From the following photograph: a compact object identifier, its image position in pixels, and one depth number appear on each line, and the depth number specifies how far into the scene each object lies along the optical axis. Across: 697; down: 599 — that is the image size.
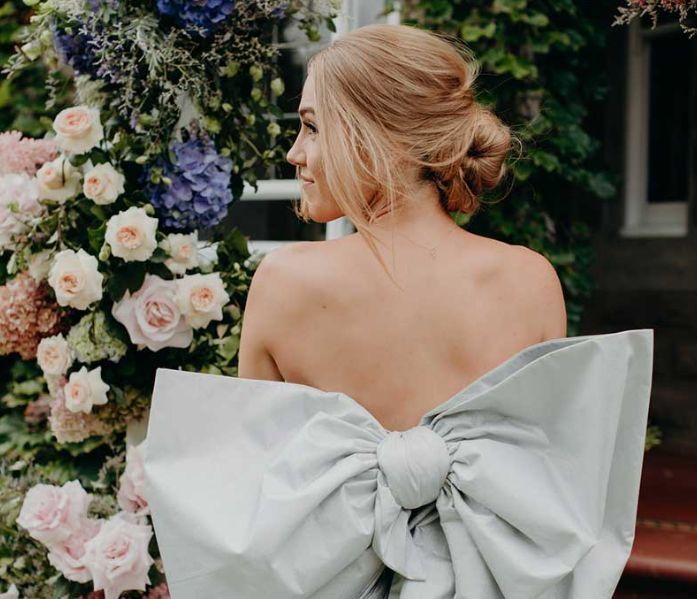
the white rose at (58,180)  2.38
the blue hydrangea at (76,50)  2.43
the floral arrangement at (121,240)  2.32
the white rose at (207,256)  2.49
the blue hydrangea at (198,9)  2.33
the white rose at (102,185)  2.33
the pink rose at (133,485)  2.38
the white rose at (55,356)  2.38
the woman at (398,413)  1.40
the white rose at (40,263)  2.41
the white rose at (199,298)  2.32
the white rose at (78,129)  2.34
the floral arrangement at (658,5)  1.72
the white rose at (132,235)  2.26
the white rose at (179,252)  2.38
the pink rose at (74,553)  2.33
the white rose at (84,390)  2.34
